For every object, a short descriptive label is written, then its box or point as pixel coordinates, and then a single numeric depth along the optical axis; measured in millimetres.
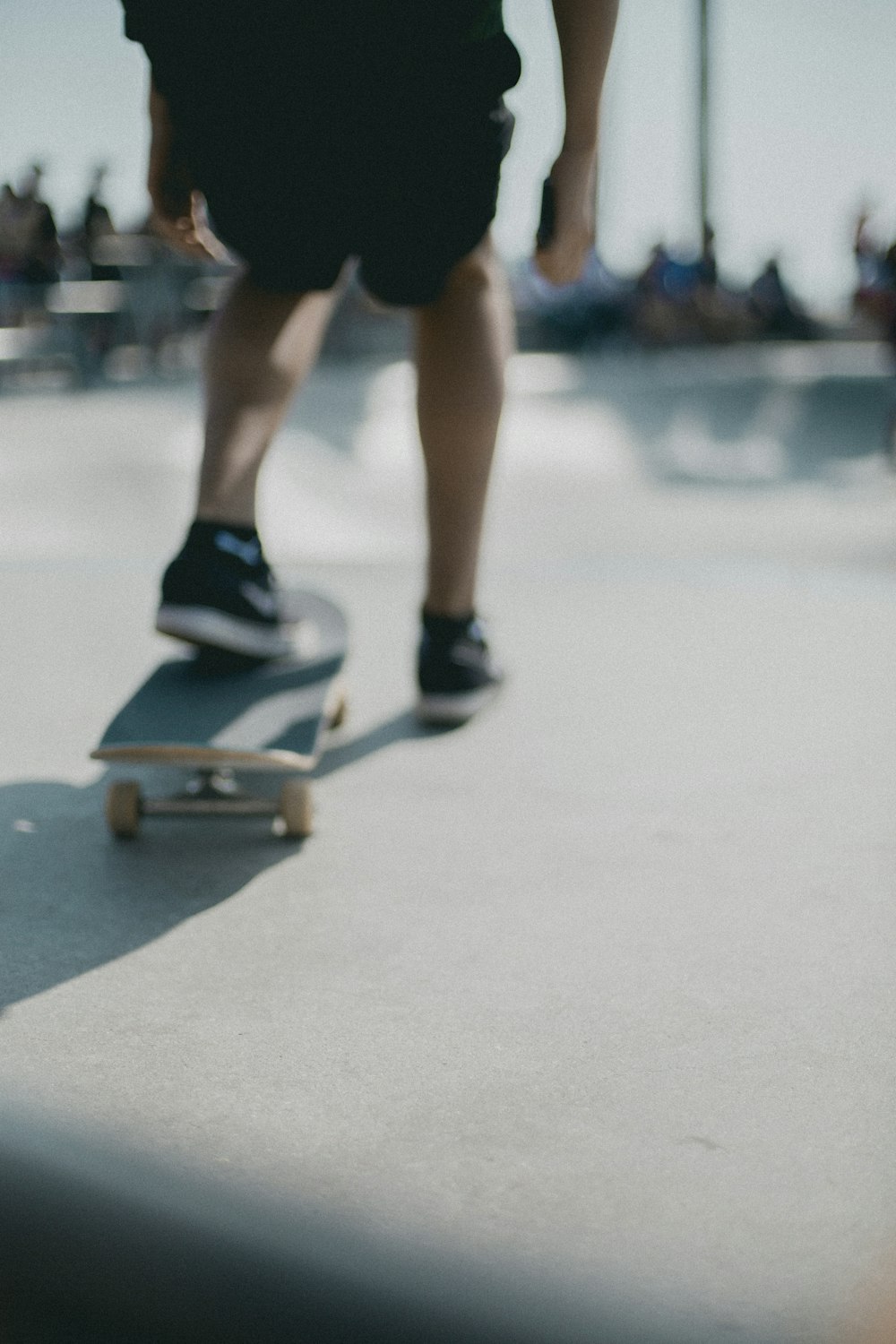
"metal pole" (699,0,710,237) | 17125
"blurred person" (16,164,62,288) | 8320
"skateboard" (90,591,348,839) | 1378
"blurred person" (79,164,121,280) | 9109
